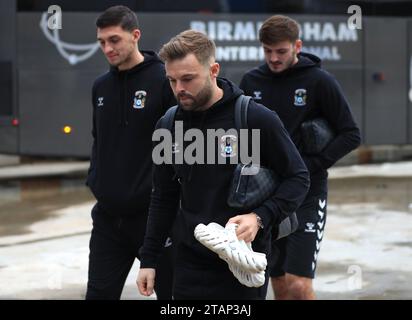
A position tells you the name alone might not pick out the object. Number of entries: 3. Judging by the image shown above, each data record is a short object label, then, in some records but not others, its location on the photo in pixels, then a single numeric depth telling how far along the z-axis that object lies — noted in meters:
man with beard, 7.25
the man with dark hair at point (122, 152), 9.57
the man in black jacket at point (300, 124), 10.55
